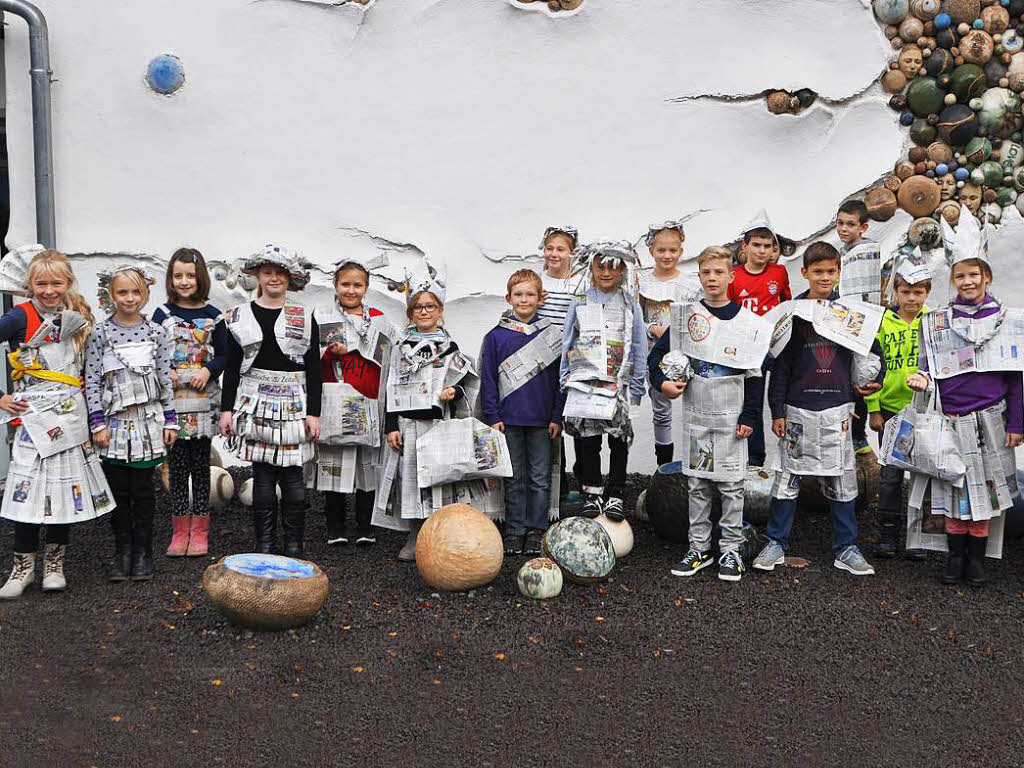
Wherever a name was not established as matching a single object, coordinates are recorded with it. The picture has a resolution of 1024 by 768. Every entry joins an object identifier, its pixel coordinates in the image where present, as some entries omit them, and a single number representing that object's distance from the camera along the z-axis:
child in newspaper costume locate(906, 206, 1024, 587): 4.59
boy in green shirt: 5.19
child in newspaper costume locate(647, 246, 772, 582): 4.65
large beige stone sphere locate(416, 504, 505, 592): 4.48
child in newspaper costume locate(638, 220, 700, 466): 5.53
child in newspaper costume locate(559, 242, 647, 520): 4.87
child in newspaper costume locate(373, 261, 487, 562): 4.95
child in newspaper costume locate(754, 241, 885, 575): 4.73
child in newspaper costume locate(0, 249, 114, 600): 4.45
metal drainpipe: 6.63
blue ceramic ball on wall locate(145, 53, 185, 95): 6.73
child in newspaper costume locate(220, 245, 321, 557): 4.79
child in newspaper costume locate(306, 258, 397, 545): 5.10
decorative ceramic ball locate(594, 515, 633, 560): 5.06
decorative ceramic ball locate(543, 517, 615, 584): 4.61
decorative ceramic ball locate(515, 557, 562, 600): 4.49
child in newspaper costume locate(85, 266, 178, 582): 4.59
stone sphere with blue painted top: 3.99
